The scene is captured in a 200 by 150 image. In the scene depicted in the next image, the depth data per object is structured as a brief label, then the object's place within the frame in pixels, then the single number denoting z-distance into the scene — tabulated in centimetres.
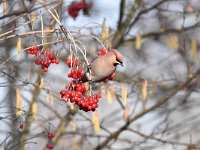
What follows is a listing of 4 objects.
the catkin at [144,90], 958
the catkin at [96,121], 905
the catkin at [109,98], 749
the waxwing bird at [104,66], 623
